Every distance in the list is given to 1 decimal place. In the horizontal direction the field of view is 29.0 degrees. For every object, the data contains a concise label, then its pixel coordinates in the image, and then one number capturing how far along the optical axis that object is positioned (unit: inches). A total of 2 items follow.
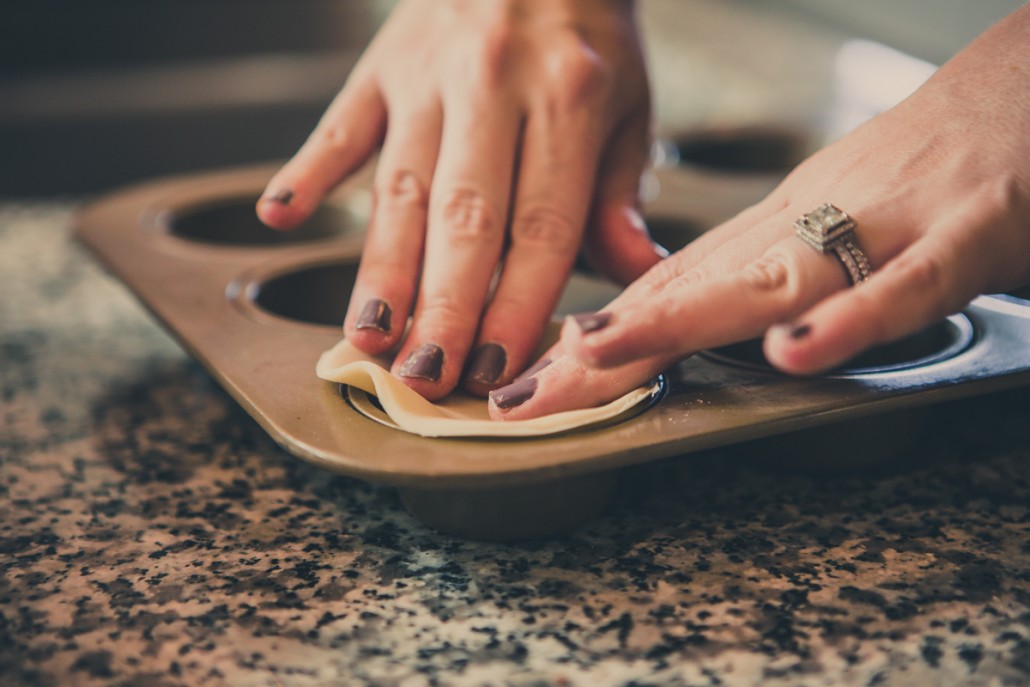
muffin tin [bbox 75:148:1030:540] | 16.7
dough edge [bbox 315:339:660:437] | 17.0
